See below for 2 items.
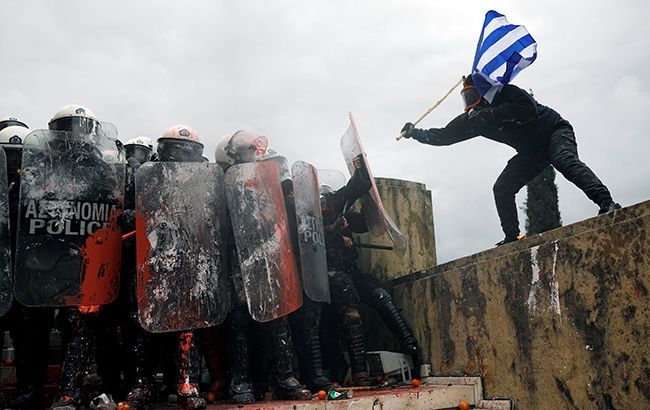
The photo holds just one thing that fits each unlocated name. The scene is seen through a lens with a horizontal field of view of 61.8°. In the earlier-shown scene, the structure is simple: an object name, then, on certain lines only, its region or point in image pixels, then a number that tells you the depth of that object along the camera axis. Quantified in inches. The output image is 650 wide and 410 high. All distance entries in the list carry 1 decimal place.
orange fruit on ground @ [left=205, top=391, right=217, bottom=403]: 149.2
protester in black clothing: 159.2
